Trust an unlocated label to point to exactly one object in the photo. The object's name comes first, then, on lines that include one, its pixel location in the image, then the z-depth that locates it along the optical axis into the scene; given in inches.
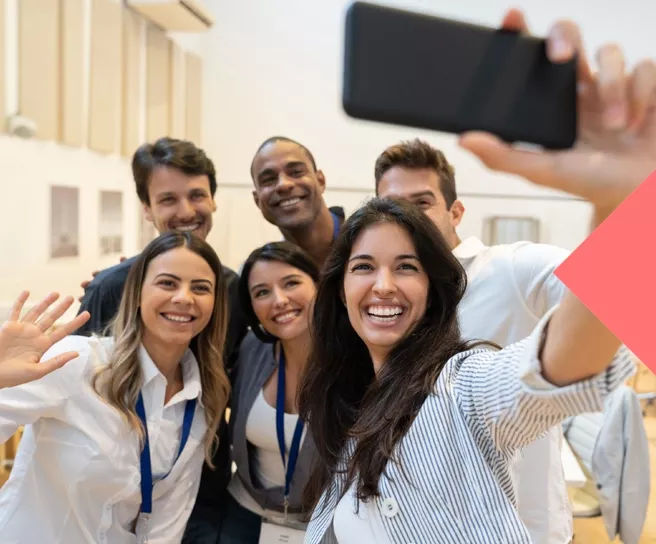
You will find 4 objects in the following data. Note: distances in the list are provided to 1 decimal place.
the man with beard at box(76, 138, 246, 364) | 75.7
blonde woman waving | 57.4
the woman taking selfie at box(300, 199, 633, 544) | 25.1
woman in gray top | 65.4
